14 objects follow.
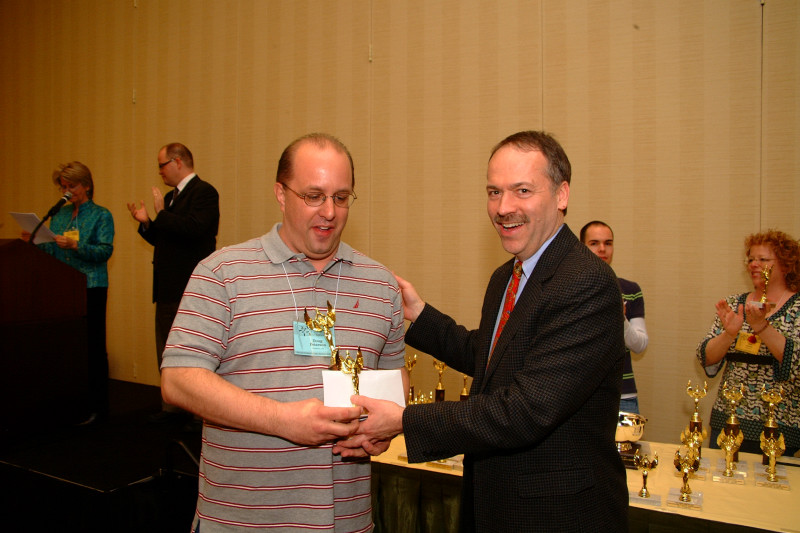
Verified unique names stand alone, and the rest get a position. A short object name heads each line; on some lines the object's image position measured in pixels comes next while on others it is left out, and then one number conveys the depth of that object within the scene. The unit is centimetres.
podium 388
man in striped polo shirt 138
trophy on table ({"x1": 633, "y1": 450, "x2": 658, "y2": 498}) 229
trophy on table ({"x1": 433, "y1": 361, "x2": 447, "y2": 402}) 289
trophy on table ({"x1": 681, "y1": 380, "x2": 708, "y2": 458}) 228
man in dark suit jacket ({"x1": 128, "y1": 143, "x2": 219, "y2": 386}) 441
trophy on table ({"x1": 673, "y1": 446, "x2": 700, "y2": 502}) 203
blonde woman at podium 452
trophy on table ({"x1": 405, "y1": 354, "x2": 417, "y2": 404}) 285
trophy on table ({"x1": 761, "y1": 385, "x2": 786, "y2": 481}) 229
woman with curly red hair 282
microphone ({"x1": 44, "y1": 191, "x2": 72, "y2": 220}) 439
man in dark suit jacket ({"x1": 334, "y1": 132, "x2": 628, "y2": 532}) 144
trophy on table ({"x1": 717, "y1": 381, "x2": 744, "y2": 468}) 231
